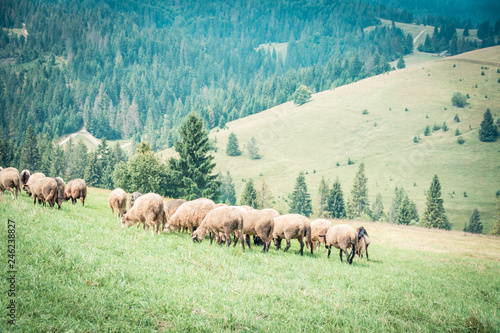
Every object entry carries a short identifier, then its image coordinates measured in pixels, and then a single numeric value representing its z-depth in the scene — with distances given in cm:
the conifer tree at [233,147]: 18012
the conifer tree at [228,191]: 14125
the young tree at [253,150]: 17575
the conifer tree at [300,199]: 12625
